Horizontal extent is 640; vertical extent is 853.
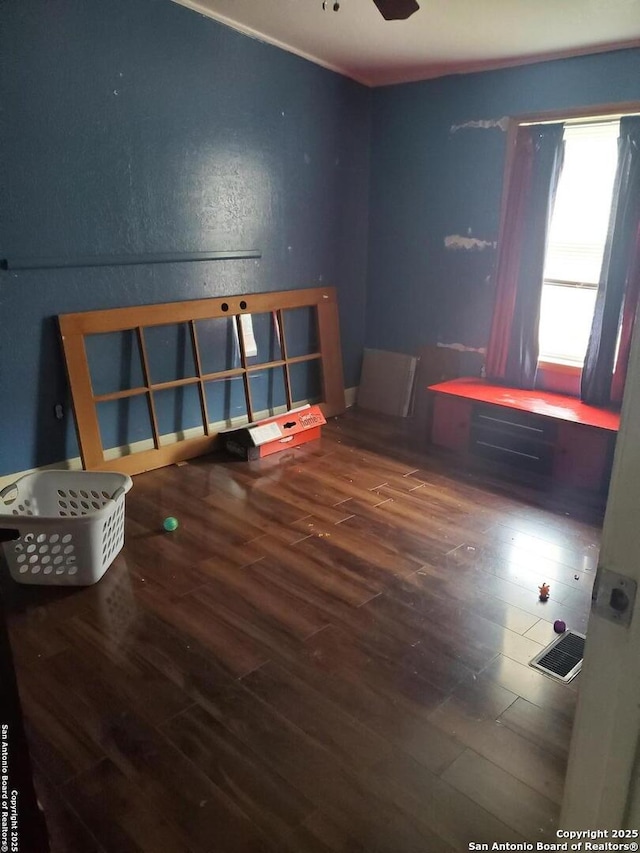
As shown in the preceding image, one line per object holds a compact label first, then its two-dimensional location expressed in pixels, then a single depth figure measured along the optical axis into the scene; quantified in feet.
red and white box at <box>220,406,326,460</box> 12.00
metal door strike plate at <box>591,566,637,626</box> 2.22
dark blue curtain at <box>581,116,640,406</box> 10.62
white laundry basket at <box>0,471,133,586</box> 7.33
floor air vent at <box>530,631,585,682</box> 6.51
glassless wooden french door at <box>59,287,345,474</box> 10.37
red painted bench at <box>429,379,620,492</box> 10.78
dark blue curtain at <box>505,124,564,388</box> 11.73
